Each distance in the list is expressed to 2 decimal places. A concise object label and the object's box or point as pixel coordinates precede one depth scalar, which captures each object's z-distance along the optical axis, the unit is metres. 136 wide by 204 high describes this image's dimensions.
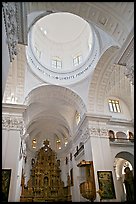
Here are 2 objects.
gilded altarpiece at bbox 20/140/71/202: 19.23
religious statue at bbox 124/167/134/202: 11.57
